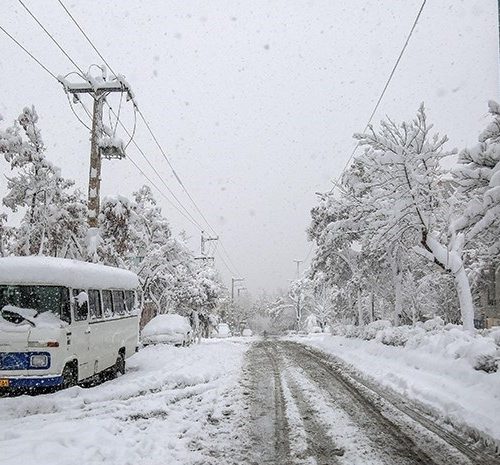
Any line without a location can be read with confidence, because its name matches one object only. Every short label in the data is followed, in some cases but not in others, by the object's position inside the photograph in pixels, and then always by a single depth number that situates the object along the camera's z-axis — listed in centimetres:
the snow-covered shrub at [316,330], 5531
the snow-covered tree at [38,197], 1545
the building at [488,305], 4211
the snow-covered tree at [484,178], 763
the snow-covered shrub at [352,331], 2571
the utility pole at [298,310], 6848
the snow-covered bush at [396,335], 1652
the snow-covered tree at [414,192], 1548
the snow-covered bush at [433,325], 1768
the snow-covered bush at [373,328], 2217
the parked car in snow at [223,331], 6228
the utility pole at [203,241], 4720
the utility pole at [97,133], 1491
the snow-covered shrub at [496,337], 1069
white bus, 880
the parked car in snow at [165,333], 2241
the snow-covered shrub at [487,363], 915
